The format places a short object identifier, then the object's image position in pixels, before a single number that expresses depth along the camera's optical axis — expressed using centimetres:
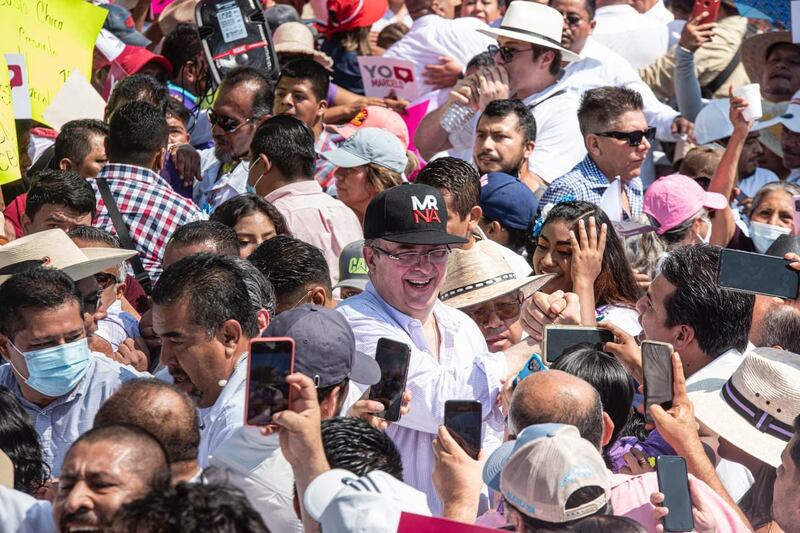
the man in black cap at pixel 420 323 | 909
